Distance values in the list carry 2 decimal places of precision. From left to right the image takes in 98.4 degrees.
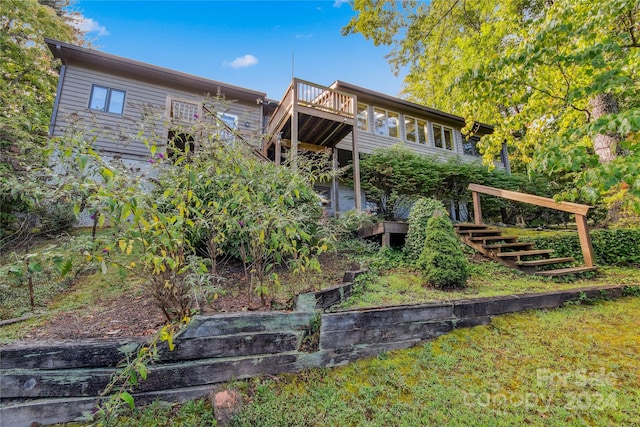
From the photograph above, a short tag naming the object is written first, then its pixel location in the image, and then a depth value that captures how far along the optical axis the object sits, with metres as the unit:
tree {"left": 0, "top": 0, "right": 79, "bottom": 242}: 10.43
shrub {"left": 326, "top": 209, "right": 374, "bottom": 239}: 4.41
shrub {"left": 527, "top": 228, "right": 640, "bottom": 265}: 5.70
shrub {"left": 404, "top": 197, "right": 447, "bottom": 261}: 5.43
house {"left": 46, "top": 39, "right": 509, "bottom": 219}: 8.32
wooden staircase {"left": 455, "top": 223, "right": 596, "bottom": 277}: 5.20
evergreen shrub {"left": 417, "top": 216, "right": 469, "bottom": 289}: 3.99
